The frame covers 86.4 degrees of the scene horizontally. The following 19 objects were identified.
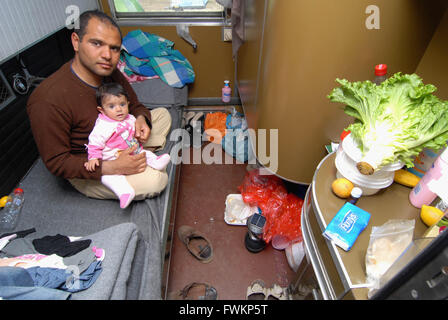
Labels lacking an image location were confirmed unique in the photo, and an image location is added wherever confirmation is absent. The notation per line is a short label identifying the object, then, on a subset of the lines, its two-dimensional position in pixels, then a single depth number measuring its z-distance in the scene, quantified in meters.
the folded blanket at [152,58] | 2.22
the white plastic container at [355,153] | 0.75
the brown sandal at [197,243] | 1.55
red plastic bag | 1.50
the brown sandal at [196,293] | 1.35
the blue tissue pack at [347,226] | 0.69
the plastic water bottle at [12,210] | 1.19
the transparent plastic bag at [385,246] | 0.61
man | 1.12
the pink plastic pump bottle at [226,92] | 2.47
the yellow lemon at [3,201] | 1.26
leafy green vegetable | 0.72
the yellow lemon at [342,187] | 0.80
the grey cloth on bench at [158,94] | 2.15
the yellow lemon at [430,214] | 0.71
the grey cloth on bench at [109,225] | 0.91
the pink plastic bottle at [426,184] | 0.67
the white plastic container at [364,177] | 0.78
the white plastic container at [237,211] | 1.73
